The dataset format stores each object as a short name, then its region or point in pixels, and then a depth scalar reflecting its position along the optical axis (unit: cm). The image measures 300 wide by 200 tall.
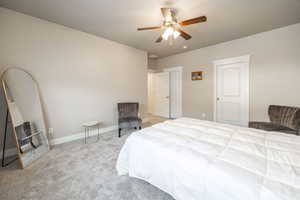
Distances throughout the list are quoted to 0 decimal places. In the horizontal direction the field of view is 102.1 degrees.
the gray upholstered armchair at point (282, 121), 230
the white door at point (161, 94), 531
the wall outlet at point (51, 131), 267
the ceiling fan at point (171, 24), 189
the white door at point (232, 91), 350
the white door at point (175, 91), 498
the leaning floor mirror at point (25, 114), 206
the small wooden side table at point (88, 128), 289
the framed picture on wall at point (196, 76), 433
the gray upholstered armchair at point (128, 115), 323
